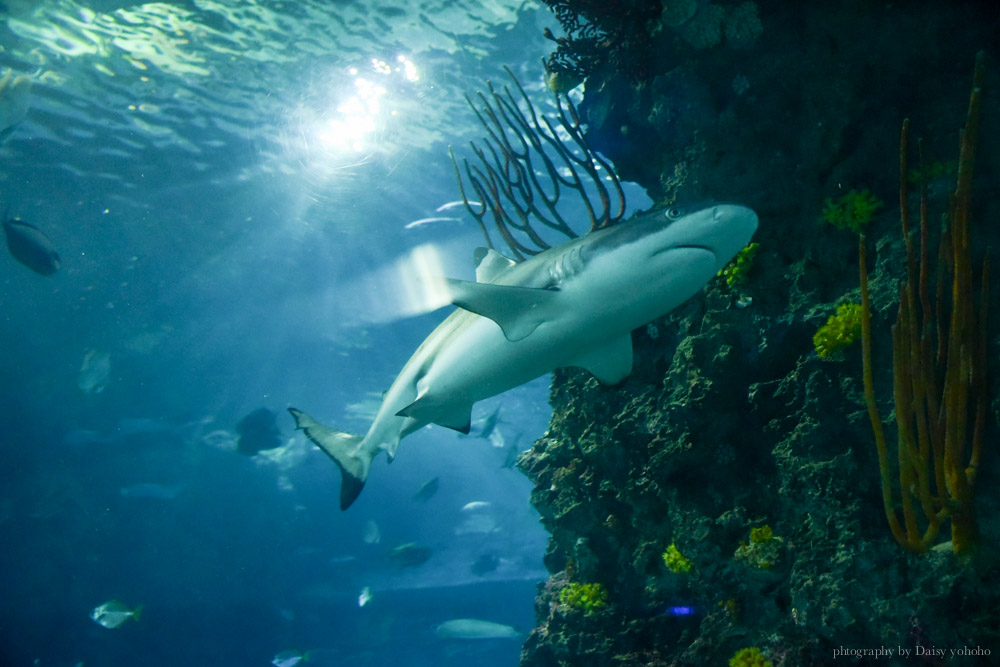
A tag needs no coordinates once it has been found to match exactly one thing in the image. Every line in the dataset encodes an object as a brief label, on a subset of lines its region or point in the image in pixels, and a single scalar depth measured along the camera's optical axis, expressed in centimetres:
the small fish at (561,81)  672
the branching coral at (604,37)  585
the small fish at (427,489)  2175
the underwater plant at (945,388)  270
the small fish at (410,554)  2053
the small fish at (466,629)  2798
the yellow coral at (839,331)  374
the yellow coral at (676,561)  454
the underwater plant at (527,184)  619
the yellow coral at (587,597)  549
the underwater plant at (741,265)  458
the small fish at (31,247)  845
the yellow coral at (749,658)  371
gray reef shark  303
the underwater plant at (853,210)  404
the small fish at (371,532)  2944
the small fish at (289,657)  2052
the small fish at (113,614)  1546
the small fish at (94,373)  2481
